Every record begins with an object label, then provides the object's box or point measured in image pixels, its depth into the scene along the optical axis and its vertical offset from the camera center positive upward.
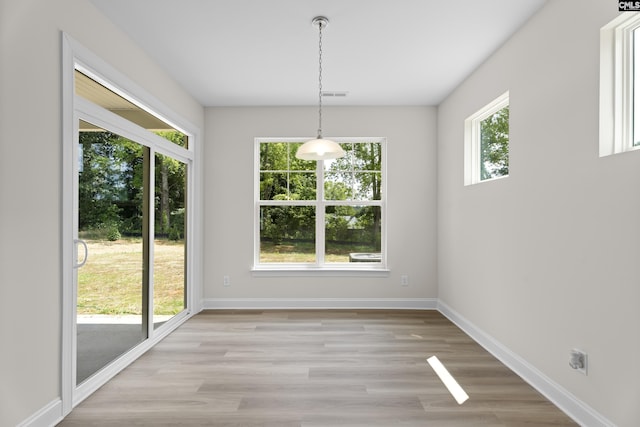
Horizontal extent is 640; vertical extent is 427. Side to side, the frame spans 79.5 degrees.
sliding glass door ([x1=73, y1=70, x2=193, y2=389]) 2.59 -0.09
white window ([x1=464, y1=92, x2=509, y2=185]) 3.42 +0.70
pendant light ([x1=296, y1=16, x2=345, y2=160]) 2.98 +0.50
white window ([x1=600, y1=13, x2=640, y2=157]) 2.06 +0.70
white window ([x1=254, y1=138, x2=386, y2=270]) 5.14 +0.03
